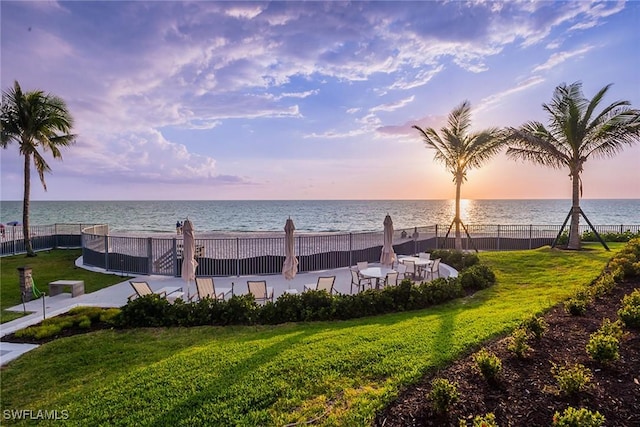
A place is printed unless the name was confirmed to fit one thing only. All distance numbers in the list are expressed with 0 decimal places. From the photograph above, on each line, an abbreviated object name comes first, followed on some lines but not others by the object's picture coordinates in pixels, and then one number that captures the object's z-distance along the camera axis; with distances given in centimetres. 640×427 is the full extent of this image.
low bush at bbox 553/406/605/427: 270
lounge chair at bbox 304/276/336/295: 899
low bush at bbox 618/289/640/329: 478
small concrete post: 902
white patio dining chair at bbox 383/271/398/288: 992
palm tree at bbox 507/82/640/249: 1410
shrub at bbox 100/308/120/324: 696
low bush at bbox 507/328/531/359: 421
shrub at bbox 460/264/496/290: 953
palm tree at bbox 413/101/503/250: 1670
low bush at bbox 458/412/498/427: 286
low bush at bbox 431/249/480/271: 1281
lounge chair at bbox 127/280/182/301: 859
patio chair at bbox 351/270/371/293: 1042
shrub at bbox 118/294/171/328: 689
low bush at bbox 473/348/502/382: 371
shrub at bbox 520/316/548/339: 474
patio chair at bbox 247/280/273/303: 873
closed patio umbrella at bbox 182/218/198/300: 1034
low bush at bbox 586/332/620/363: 379
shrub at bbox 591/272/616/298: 666
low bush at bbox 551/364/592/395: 330
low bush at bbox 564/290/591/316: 566
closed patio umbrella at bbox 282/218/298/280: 1078
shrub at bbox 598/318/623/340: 441
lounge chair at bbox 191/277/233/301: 879
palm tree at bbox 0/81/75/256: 1639
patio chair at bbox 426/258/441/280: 1148
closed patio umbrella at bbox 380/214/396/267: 1272
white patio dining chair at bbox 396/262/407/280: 1269
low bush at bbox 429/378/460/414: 324
